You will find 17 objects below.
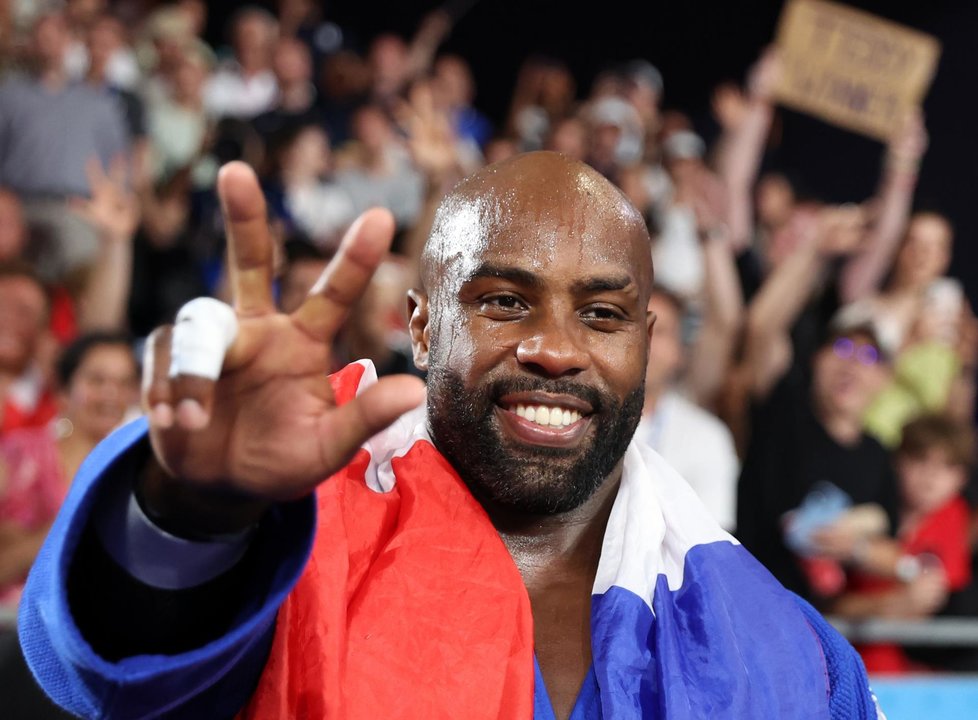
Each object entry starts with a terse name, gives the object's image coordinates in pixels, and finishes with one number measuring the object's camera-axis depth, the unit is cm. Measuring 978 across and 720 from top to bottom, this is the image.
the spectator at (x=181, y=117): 522
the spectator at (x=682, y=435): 374
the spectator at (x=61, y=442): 317
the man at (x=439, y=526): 119
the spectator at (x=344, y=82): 588
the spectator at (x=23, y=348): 373
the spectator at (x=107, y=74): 493
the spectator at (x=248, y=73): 575
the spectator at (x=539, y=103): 675
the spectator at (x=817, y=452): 381
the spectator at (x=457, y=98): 645
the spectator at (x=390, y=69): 623
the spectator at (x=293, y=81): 557
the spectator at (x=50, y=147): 448
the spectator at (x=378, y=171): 546
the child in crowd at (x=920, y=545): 364
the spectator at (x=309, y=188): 499
